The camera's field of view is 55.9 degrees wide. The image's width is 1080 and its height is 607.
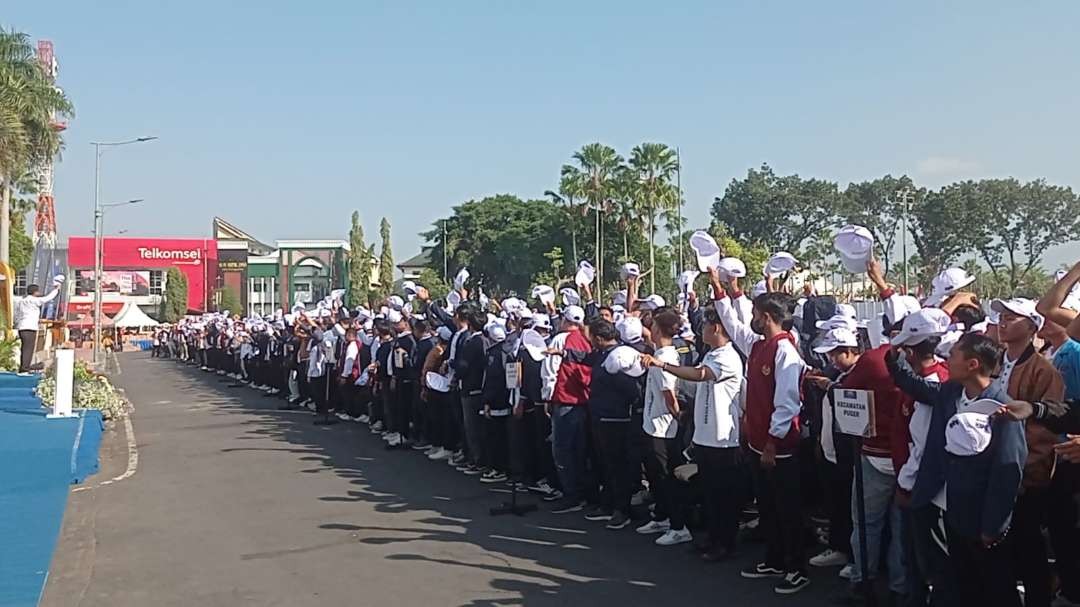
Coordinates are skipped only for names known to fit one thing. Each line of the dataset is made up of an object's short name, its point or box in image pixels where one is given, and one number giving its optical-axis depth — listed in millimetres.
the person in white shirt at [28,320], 20656
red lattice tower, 58562
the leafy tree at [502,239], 72188
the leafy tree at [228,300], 91600
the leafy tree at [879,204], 71000
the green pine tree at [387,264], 91812
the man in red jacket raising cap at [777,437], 6977
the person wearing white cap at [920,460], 5328
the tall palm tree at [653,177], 55531
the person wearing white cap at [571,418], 9711
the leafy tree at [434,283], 71725
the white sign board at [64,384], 15500
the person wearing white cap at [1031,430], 5461
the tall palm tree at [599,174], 57438
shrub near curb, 17656
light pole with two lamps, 41312
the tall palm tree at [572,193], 58844
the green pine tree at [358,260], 91188
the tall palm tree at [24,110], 27734
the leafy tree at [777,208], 81750
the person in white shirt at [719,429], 7586
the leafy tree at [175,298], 87812
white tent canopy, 52831
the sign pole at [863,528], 6043
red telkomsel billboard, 98438
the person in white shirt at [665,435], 8375
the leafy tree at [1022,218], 65500
